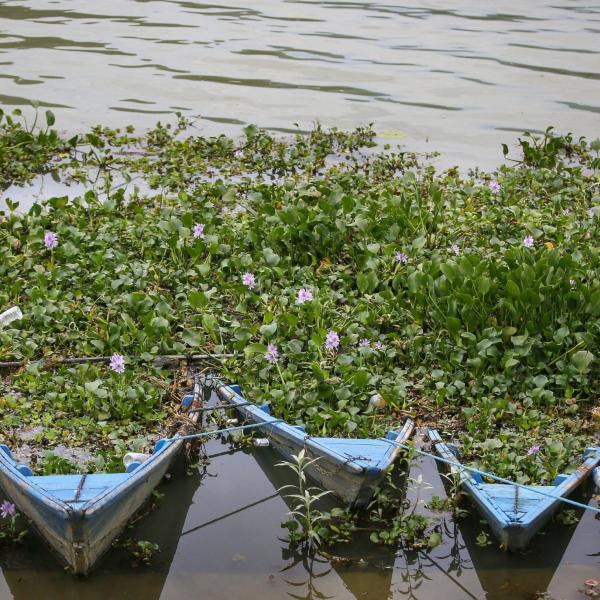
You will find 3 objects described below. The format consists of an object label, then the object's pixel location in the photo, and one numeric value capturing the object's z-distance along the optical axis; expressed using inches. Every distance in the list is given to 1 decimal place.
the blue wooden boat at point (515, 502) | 294.2
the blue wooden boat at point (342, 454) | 309.1
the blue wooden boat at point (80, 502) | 277.3
